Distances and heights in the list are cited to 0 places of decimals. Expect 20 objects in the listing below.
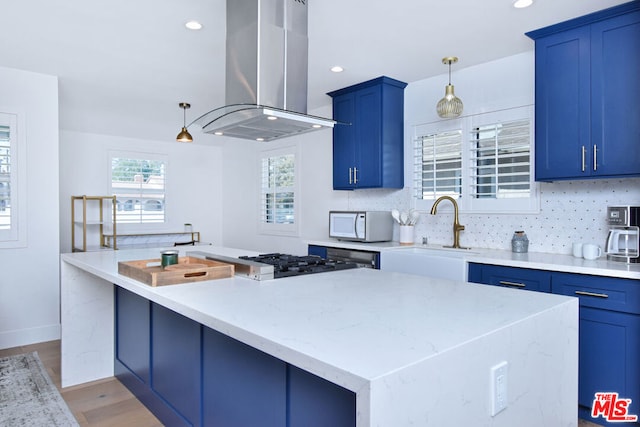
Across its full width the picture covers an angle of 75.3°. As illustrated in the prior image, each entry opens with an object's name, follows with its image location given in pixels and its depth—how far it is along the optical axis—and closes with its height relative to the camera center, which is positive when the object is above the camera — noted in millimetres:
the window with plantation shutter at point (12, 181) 3629 +262
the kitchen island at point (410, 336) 843 -314
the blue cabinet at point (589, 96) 2484 +737
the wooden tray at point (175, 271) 1734 -278
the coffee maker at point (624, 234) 2496 -145
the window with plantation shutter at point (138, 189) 5703 +310
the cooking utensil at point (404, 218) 3867 -67
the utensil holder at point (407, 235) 3834 -224
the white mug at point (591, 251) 2646 -261
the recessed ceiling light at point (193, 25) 2761 +1252
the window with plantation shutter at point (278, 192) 5461 +265
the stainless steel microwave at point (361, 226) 3785 -140
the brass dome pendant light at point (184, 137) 4501 +815
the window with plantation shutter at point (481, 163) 3225 +414
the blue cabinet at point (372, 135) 3920 +747
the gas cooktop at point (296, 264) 1978 -284
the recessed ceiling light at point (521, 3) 2449 +1240
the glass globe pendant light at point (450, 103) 3350 +870
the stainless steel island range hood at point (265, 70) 2148 +757
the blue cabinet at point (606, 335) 2248 -695
